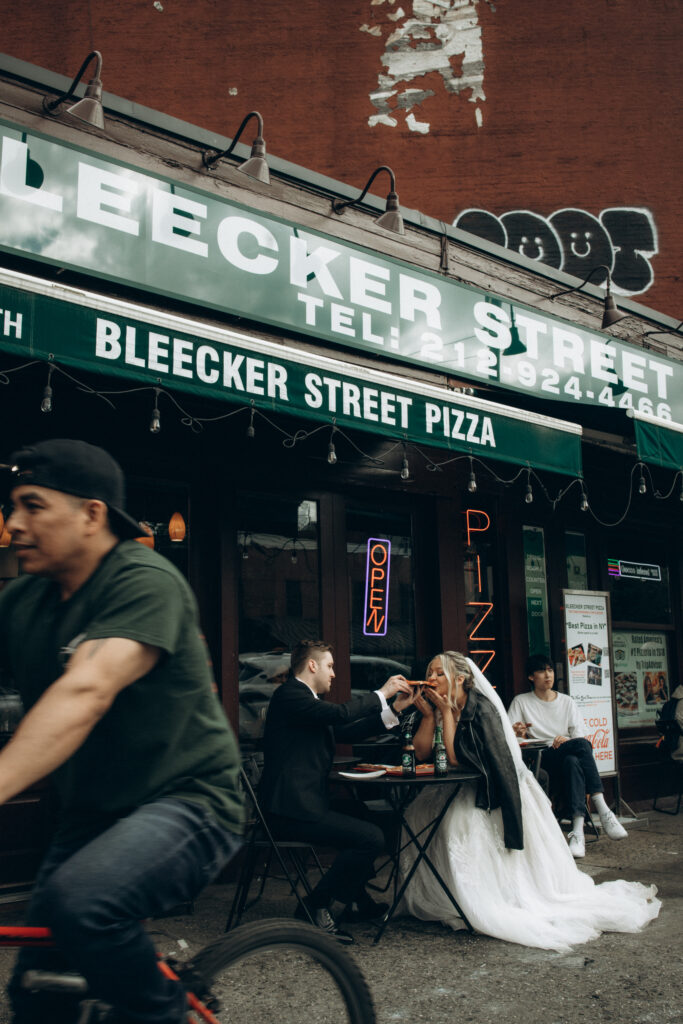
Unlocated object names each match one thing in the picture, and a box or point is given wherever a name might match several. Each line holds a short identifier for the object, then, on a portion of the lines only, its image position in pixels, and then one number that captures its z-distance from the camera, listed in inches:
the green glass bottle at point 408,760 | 195.8
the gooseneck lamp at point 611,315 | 324.2
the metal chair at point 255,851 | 187.3
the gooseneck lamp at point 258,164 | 241.0
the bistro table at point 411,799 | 187.2
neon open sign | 282.6
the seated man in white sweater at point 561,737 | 277.1
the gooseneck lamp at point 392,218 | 270.2
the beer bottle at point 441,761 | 194.4
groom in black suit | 185.5
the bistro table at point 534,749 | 243.8
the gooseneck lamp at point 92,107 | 208.2
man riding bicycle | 70.6
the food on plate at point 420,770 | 196.1
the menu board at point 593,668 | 315.3
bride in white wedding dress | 186.9
